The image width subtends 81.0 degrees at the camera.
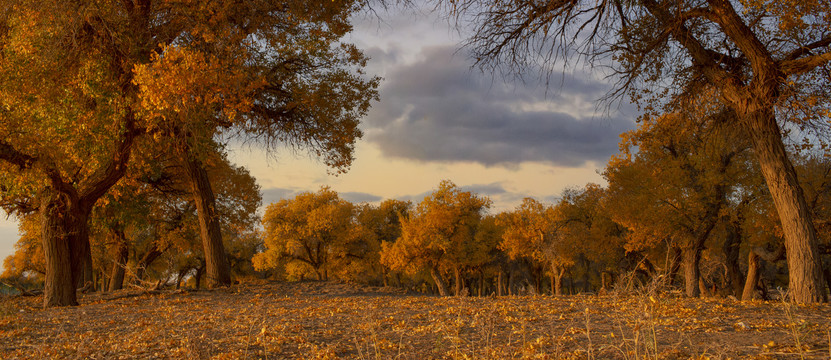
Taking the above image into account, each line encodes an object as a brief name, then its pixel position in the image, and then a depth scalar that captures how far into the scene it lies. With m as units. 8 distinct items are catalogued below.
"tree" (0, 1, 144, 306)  11.88
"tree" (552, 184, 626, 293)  28.64
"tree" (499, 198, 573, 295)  32.44
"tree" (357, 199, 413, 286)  43.31
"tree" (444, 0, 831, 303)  9.25
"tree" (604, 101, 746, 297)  19.86
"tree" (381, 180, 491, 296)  29.30
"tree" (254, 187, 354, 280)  37.66
